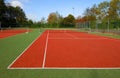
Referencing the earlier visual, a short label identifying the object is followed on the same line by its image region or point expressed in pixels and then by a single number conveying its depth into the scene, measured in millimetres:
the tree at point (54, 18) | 35676
